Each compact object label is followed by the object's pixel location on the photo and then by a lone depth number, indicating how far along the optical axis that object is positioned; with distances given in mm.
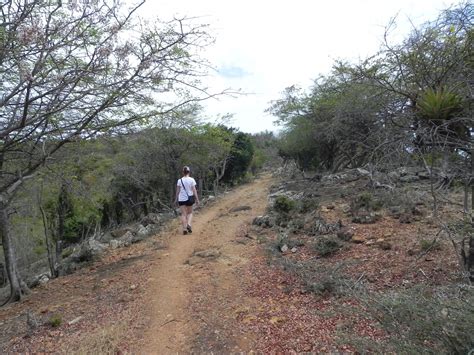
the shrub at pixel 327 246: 6828
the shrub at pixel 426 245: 5965
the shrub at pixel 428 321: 2174
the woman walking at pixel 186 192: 8891
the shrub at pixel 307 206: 10492
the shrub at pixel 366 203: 9305
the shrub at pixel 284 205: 10691
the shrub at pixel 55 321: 5434
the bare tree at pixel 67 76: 3973
